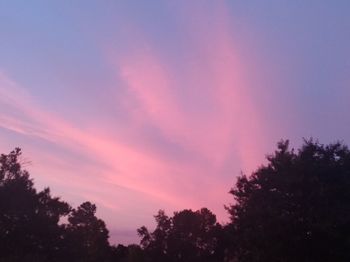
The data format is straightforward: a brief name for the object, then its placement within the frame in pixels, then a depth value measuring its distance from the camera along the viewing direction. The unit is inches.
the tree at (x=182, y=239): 3243.1
